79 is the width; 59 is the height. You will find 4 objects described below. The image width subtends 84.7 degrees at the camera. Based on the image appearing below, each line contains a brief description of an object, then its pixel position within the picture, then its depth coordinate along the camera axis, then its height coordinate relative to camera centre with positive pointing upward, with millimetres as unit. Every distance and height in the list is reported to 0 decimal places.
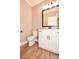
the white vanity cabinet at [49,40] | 1509 -420
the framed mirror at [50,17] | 1841 +571
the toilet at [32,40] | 2137 -555
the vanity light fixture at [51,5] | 1730 +1022
